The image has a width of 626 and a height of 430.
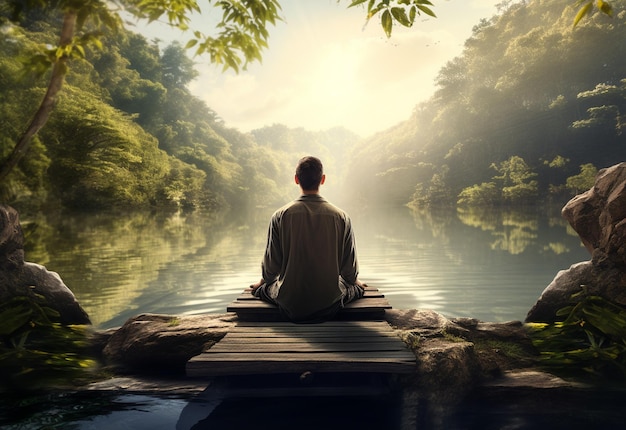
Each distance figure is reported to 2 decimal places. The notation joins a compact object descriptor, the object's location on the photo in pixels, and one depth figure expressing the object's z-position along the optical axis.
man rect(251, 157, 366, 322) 4.11
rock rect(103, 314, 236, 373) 4.51
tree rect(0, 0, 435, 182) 4.18
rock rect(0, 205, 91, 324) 5.12
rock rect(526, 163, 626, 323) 4.87
